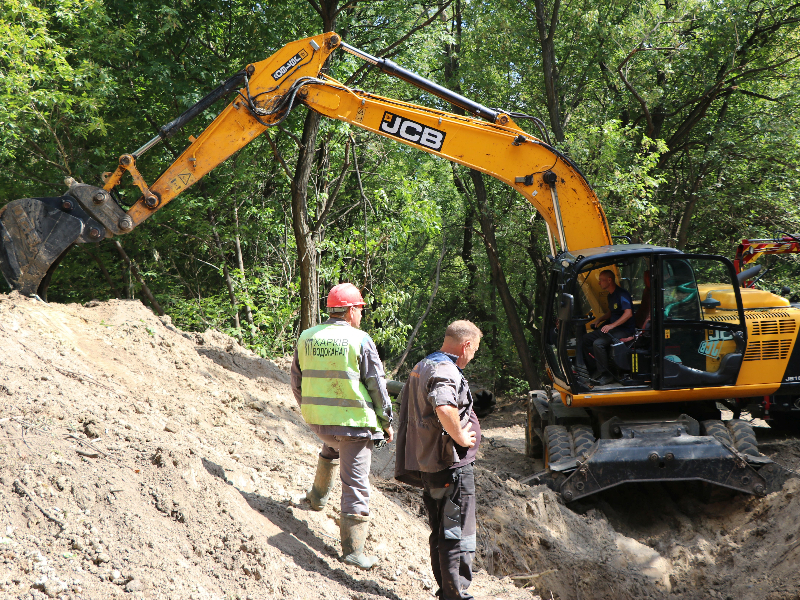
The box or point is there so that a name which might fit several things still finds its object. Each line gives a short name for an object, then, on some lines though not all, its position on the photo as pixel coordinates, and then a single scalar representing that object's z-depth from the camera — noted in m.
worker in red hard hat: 4.32
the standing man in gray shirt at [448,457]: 3.82
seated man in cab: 6.91
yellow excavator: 6.41
